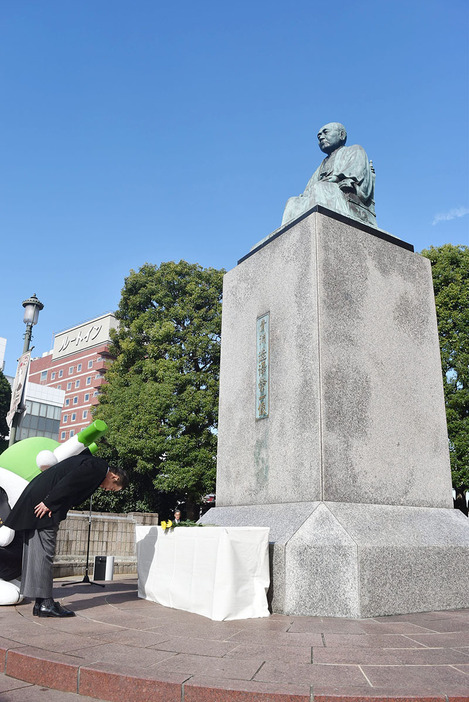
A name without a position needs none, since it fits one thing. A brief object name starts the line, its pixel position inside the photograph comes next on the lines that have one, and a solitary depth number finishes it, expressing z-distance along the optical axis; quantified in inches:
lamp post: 419.5
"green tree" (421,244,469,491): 704.4
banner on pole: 418.9
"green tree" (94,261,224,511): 813.2
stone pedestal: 211.5
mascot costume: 213.9
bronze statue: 314.0
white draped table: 194.2
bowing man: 191.5
